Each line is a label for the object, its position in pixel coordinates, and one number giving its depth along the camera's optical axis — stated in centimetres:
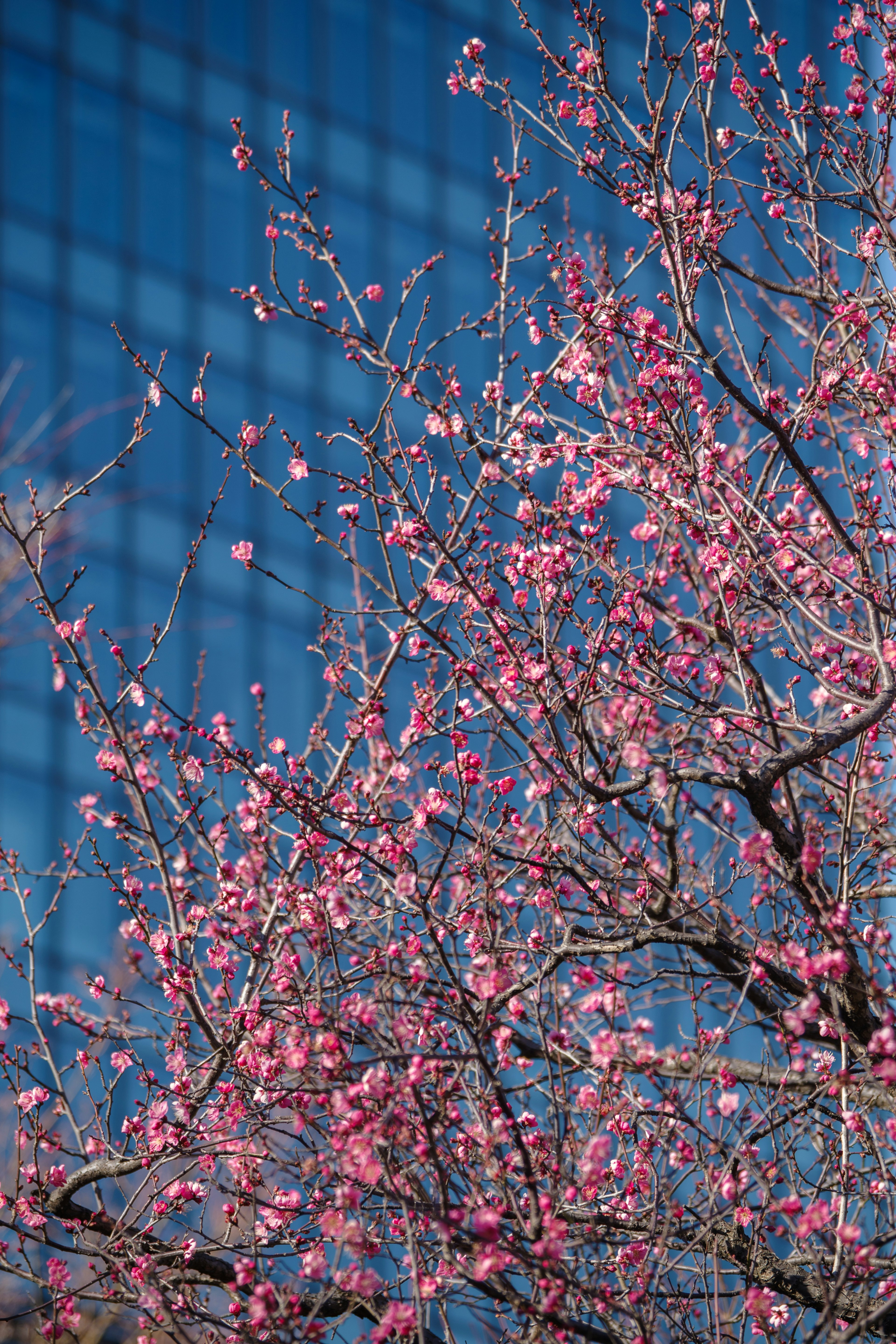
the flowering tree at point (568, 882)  880
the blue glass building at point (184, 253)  4356
